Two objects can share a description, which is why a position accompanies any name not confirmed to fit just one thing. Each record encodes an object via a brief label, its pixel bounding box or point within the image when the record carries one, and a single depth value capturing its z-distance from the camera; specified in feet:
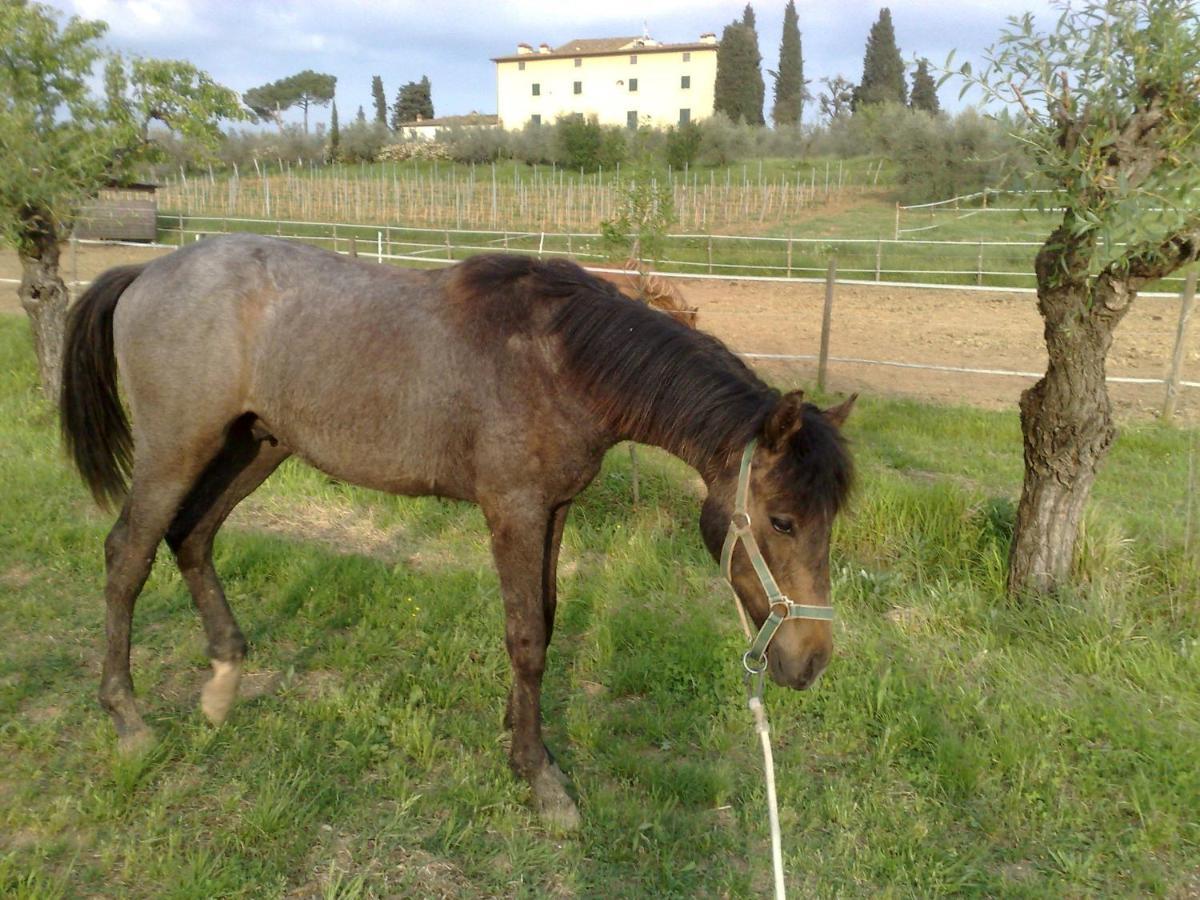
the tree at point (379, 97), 286.66
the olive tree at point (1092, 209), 11.69
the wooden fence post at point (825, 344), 33.65
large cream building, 203.92
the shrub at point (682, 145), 146.20
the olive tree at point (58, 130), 23.44
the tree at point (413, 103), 272.51
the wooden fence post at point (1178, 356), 27.96
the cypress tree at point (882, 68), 203.51
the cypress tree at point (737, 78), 199.72
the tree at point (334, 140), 176.35
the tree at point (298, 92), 268.41
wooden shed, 83.46
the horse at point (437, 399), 9.62
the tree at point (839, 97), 211.29
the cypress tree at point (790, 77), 217.77
